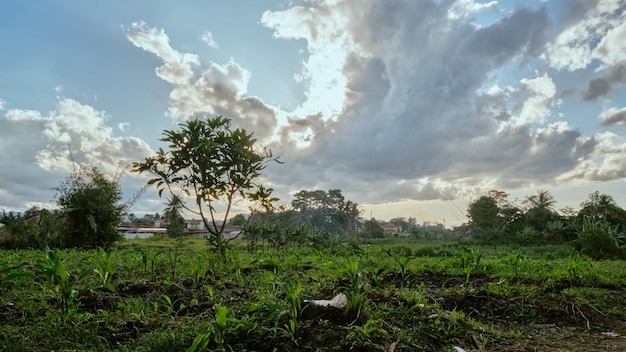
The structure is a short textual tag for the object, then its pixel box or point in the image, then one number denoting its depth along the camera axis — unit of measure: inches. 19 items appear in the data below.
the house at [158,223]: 1873.5
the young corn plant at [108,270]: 125.1
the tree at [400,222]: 2774.9
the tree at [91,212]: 424.5
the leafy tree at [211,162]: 238.7
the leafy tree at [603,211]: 1093.8
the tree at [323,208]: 1965.4
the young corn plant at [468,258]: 176.9
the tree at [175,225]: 723.3
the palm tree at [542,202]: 1301.7
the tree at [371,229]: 1747.2
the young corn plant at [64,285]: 88.7
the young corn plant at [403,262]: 153.5
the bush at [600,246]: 570.9
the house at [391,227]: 2651.6
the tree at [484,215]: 1303.3
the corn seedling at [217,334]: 71.3
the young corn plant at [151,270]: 145.8
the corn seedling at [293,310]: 79.7
